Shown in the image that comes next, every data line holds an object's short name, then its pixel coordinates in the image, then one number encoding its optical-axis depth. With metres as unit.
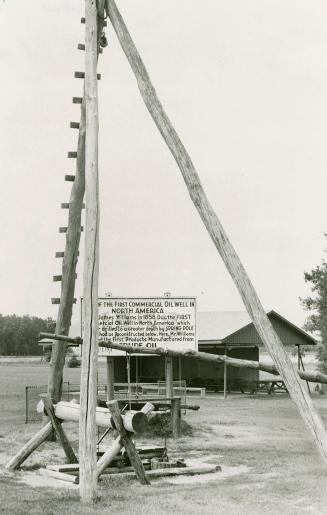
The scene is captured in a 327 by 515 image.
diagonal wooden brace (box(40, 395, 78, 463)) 14.61
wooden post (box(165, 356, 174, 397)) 20.85
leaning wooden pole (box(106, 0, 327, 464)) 9.47
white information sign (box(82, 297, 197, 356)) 18.27
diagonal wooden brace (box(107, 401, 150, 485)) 12.72
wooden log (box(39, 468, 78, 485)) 12.88
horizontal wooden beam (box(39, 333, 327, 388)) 9.38
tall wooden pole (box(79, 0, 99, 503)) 11.38
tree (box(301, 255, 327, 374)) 39.16
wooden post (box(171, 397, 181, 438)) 18.78
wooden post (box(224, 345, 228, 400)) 34.41
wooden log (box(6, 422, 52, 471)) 14.21
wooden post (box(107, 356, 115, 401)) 20.45
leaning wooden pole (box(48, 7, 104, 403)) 15.82
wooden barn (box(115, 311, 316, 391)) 38.31
